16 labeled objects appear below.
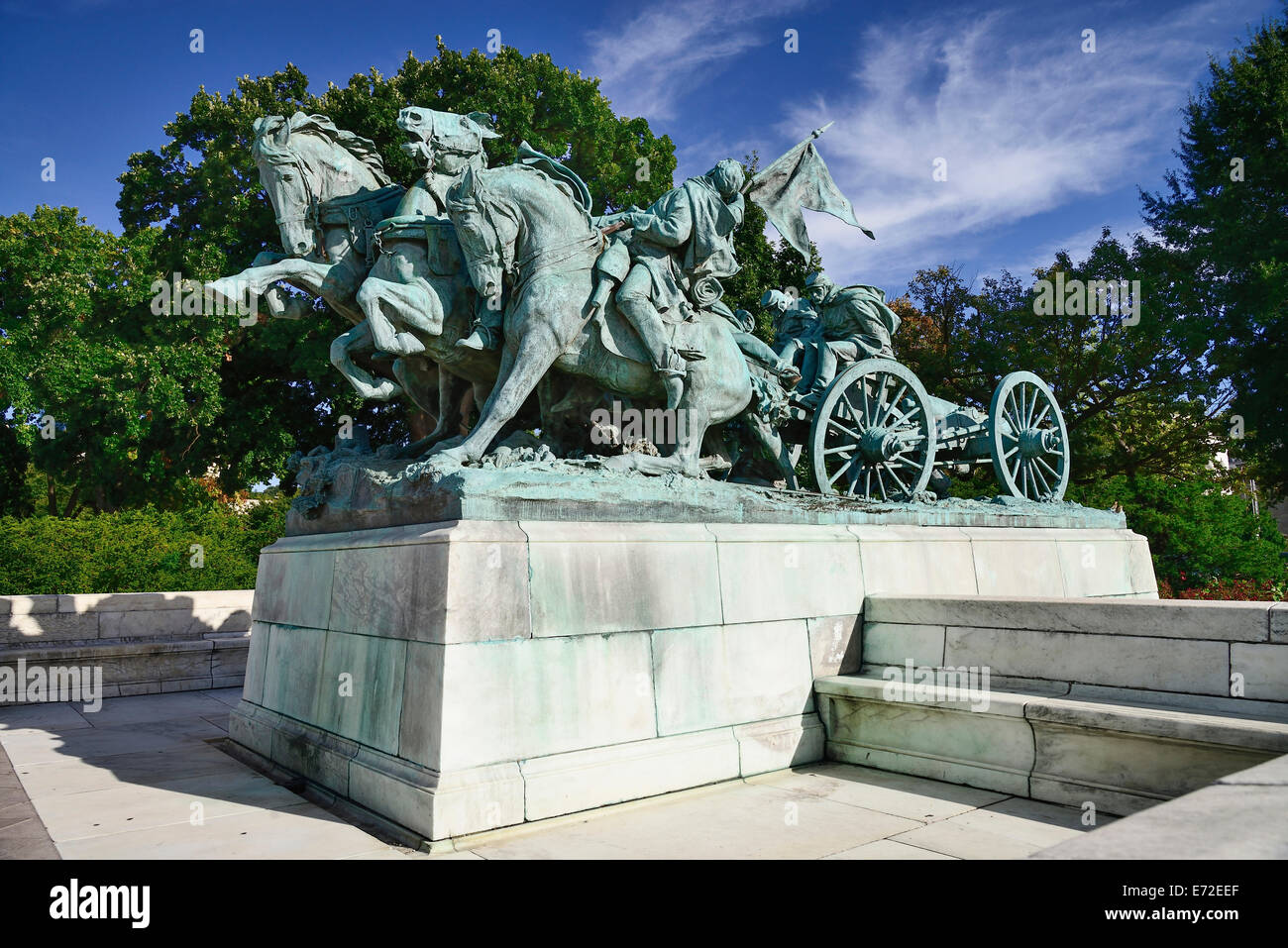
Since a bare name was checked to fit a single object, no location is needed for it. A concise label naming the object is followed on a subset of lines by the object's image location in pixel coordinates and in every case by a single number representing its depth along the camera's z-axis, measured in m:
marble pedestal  4.75
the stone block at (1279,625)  4.68
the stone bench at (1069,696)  4.61
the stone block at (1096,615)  4.89
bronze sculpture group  6.70
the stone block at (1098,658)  5.00
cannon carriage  8.64
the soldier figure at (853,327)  9.10
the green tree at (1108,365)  21.34
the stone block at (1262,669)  4.70
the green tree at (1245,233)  19.92
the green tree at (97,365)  17.95
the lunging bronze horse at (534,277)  6.52
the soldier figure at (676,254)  6.93
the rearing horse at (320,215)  7.43
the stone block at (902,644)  6.23
